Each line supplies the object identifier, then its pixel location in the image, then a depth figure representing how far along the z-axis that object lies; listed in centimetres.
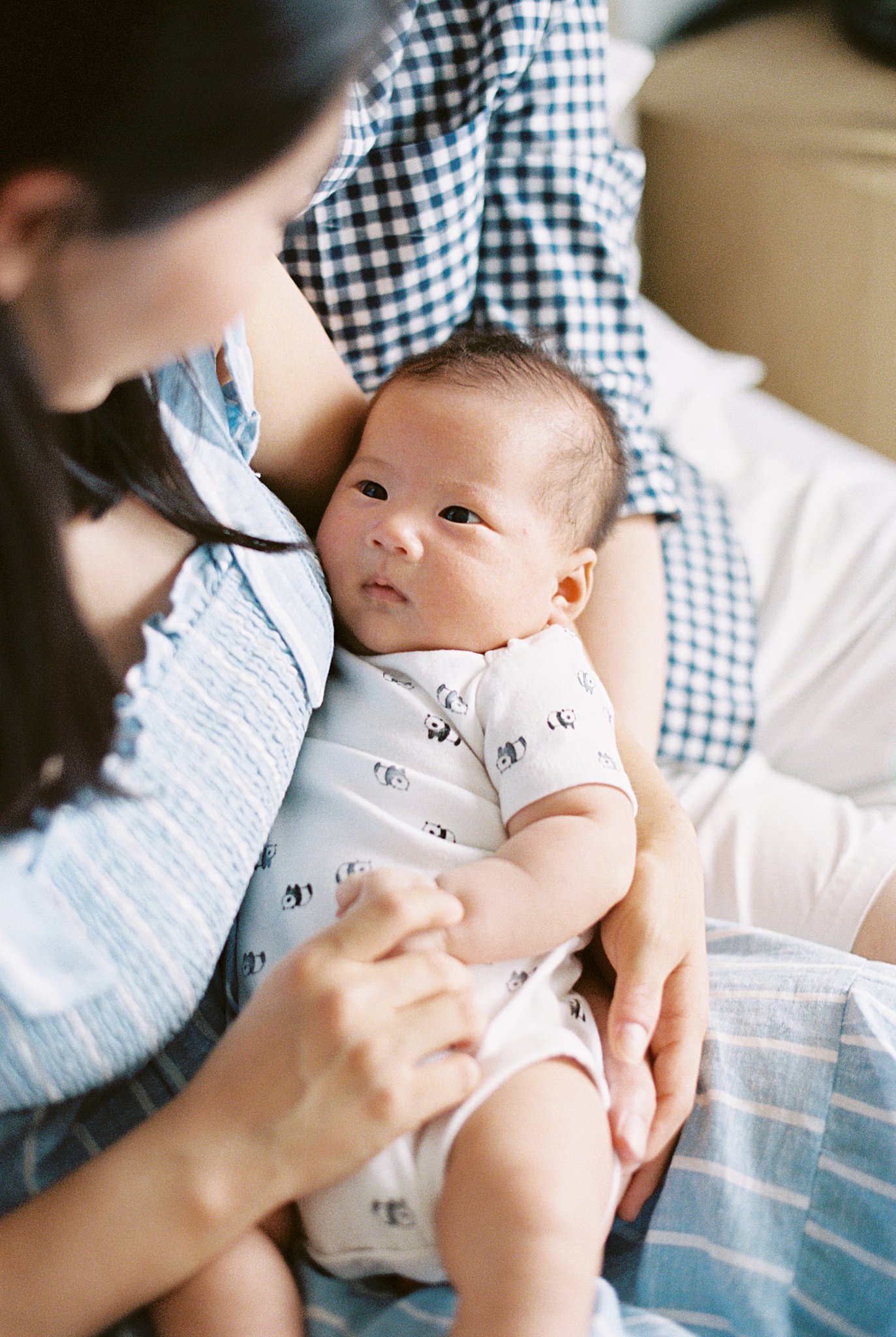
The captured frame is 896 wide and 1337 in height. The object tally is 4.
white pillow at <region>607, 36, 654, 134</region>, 154
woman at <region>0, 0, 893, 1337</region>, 51
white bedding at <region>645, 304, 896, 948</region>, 104
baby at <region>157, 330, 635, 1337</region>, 63
